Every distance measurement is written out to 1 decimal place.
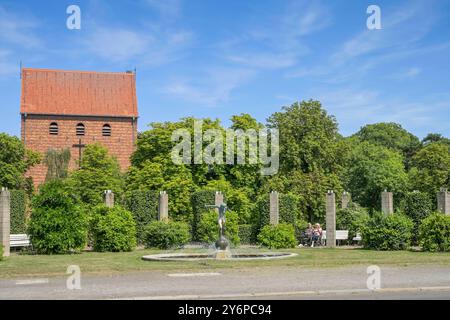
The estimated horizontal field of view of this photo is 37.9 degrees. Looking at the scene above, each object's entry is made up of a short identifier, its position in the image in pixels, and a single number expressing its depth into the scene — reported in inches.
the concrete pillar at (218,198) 1501.0
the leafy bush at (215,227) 1380.4
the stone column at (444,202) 1406.3
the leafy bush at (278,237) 1344.7
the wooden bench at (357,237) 1530.0
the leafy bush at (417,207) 1386.8
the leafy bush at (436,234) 1162.6
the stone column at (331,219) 1440.7
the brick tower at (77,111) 3068.4
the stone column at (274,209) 1441.9
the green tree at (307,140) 2298.2
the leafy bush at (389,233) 1241.4
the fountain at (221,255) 1005.7
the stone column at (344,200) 1926.7
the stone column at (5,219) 1176.8
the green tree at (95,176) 2437.3
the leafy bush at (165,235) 1333.7
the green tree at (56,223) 1180.5
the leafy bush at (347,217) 1615.9
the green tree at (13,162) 2418.8
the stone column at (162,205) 1482.5
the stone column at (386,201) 1510.8
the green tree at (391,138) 3617.1
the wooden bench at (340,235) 1531.7
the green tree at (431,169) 2640.3
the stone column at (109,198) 1504.8
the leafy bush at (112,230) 1268.5
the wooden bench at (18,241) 1316.4
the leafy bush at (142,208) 1460.4
